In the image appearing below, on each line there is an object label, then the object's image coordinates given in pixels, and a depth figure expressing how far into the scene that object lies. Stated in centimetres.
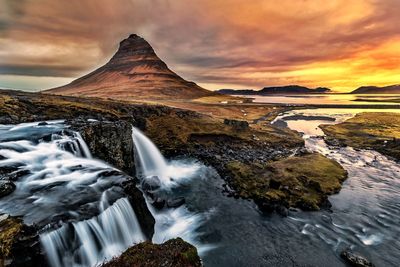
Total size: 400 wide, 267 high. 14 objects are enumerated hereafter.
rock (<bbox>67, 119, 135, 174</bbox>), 2966
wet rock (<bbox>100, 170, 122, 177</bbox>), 2100
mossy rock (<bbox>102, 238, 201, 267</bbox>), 1255
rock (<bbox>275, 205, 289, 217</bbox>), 2531
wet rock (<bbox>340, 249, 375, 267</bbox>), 1838
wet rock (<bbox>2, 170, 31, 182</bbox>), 1848
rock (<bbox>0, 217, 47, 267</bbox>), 1167
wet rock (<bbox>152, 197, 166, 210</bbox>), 2598
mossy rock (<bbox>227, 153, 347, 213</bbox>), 2826
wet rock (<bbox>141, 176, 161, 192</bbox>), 2994
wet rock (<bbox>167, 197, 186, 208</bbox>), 2702
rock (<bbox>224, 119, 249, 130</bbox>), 6576
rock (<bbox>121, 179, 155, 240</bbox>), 1971
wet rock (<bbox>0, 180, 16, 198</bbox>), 1659
